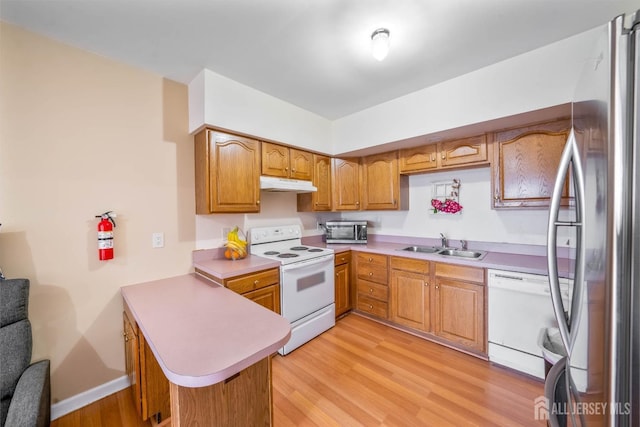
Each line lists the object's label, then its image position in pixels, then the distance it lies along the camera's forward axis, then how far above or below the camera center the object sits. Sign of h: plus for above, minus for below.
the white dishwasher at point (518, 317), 1.79 -0.85
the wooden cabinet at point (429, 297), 2.11 -0.88
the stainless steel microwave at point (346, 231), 3.14 -0.28
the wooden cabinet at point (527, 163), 1.93 +0.37
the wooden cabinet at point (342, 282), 2.80 -0.86
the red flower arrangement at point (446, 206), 2.62 +0.03
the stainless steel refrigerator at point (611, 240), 0.45 -0.07
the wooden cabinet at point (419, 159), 2.57 +0.55
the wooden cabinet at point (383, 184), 2.87 +0.31
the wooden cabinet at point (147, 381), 1.39 -1.00
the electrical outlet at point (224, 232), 2.42 -0.21
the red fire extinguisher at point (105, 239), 1.67 -0.18
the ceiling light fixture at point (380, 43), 1.50 +1.03
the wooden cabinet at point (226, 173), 2.04 +0.34
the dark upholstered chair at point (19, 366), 0.99 -0.76
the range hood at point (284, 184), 2.37 +0.27
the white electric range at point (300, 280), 2.24 -0.69
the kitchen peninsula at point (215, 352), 0.85 -0.53
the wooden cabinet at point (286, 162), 2.43 +0.53
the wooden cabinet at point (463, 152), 2.28 +0.56
